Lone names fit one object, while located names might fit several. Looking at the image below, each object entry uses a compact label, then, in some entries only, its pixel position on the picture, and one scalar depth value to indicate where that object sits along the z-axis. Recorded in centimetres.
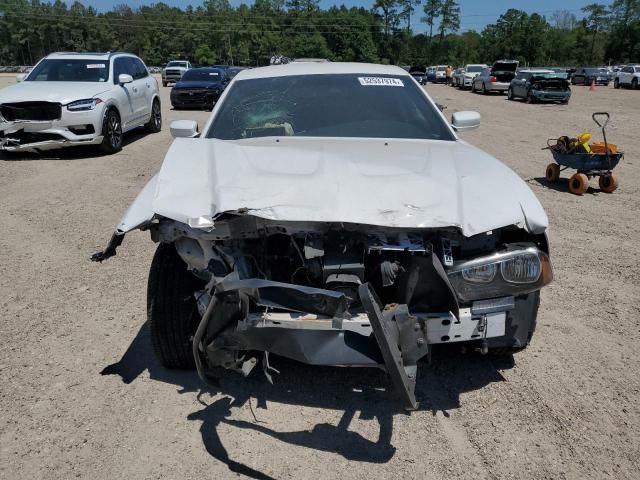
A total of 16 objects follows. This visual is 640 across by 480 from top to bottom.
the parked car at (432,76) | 5259
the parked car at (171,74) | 3716
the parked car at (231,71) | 2543
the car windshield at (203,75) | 2070
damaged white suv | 950
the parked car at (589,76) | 4356
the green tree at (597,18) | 9481
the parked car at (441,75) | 5178
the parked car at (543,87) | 2481
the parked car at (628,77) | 3641
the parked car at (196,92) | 1967
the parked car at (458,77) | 3937
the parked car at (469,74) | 3809
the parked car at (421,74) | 4569
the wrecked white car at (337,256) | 252
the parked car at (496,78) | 3133
